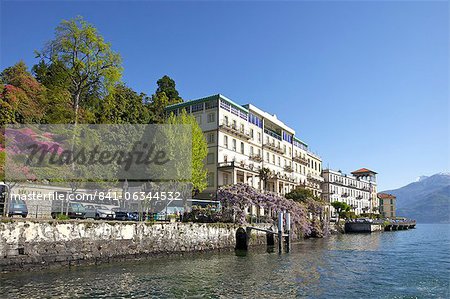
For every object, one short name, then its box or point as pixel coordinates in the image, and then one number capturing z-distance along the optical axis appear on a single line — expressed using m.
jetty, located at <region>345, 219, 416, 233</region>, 79.25
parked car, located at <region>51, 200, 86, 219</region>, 25.69
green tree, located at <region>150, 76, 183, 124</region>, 61.65
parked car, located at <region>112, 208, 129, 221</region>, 29.06
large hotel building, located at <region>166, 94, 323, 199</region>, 52.47
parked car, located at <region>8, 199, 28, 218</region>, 22.00
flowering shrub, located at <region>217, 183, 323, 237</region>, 38.59
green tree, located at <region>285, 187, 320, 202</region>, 63.22
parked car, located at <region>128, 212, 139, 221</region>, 29.19
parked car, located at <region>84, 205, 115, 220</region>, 27.89
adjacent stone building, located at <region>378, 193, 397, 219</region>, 141.75
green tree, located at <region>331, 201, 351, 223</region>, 87.88
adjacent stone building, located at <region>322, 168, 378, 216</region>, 100.69
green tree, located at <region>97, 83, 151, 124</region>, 49.90
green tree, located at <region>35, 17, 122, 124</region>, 38.25
